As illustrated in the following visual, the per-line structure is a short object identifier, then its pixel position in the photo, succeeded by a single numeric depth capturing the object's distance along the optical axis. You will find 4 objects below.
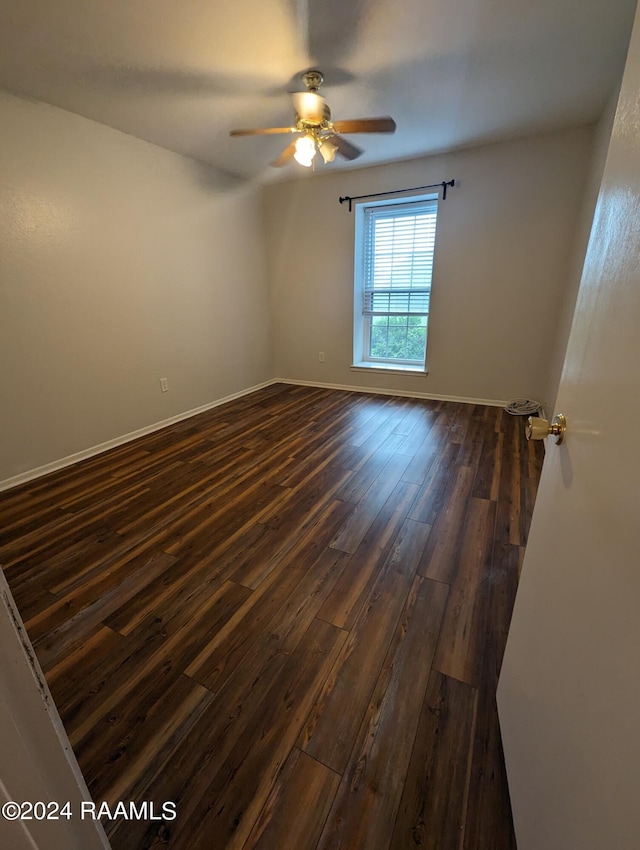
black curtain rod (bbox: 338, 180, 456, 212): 3.25
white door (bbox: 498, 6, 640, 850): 0.40
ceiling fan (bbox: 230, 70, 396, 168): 1.98
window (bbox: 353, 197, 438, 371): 3.70
